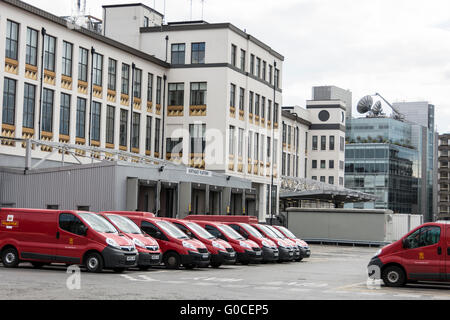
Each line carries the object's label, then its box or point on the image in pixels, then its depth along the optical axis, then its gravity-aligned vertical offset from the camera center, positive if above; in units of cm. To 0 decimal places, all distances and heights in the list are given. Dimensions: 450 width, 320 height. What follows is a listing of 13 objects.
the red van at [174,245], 2723 -157
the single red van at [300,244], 3797 -203
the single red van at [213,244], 2917 -163
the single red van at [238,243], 3170 -170
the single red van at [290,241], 3672 -186
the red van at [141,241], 2552 -138
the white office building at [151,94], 4656 +756
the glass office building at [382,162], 13000 +711
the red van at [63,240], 2394 -134
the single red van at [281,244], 3544 -194
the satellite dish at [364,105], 13788 +1734
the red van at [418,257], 2158 -145
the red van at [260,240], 3362 -165
